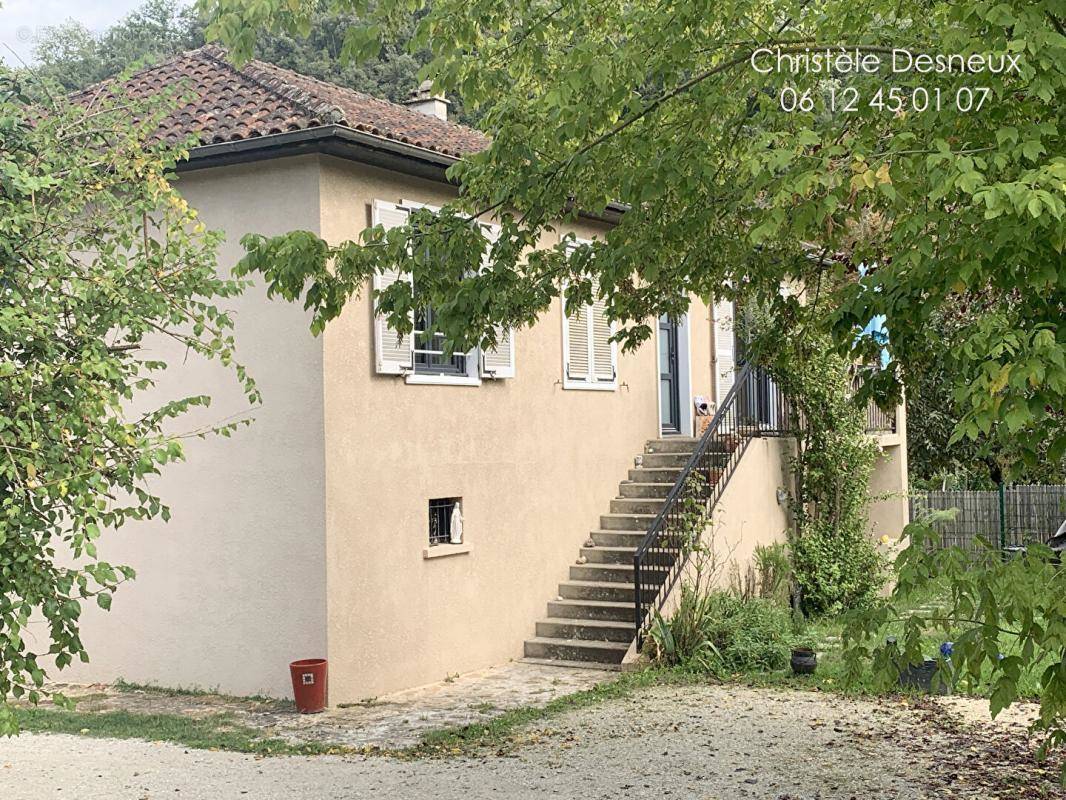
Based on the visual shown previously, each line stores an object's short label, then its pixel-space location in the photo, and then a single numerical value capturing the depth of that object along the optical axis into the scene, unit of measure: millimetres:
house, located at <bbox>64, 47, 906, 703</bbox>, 10977
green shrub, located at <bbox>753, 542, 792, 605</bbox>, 15156
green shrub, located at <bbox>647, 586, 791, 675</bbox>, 11953
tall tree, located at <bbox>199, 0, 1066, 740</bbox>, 4672
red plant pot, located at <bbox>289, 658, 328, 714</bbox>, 10398
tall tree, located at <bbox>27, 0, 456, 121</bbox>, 34625
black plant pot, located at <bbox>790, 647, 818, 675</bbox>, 11578
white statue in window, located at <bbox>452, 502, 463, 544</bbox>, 12492
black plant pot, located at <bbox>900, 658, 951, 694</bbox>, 10695
